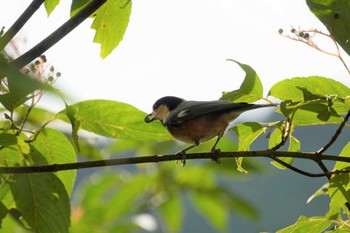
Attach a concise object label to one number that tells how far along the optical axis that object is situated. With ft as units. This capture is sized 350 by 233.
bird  23.21
